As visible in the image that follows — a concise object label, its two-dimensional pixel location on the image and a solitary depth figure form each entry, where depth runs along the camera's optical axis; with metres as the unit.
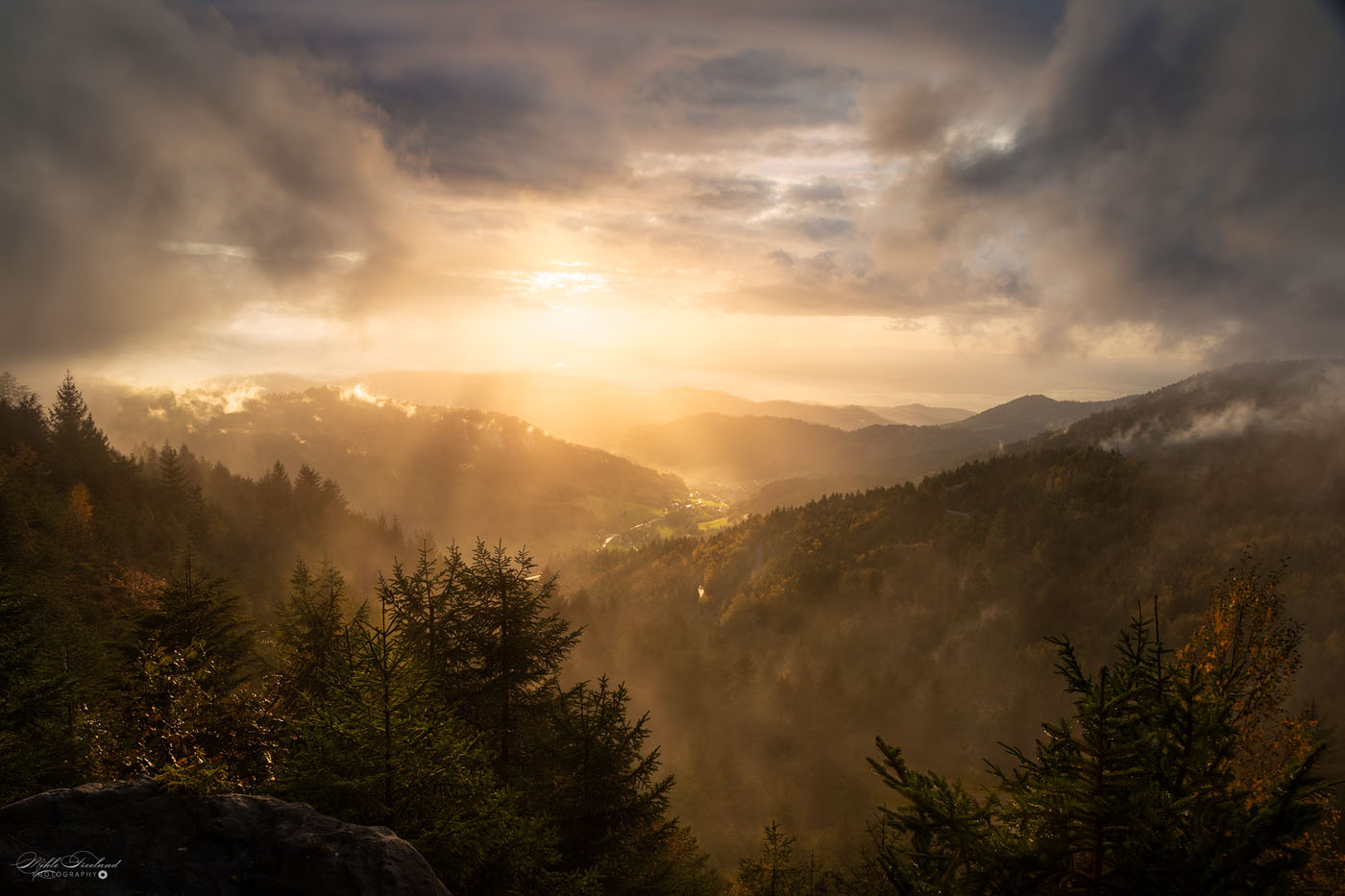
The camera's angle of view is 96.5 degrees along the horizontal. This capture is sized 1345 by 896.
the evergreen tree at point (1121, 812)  6.89
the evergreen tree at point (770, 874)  31.16
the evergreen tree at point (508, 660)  21.12
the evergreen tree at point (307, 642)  24.44
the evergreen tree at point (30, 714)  17.39
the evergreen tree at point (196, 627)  24.83
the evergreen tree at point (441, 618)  20.91
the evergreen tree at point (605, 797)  19.39
